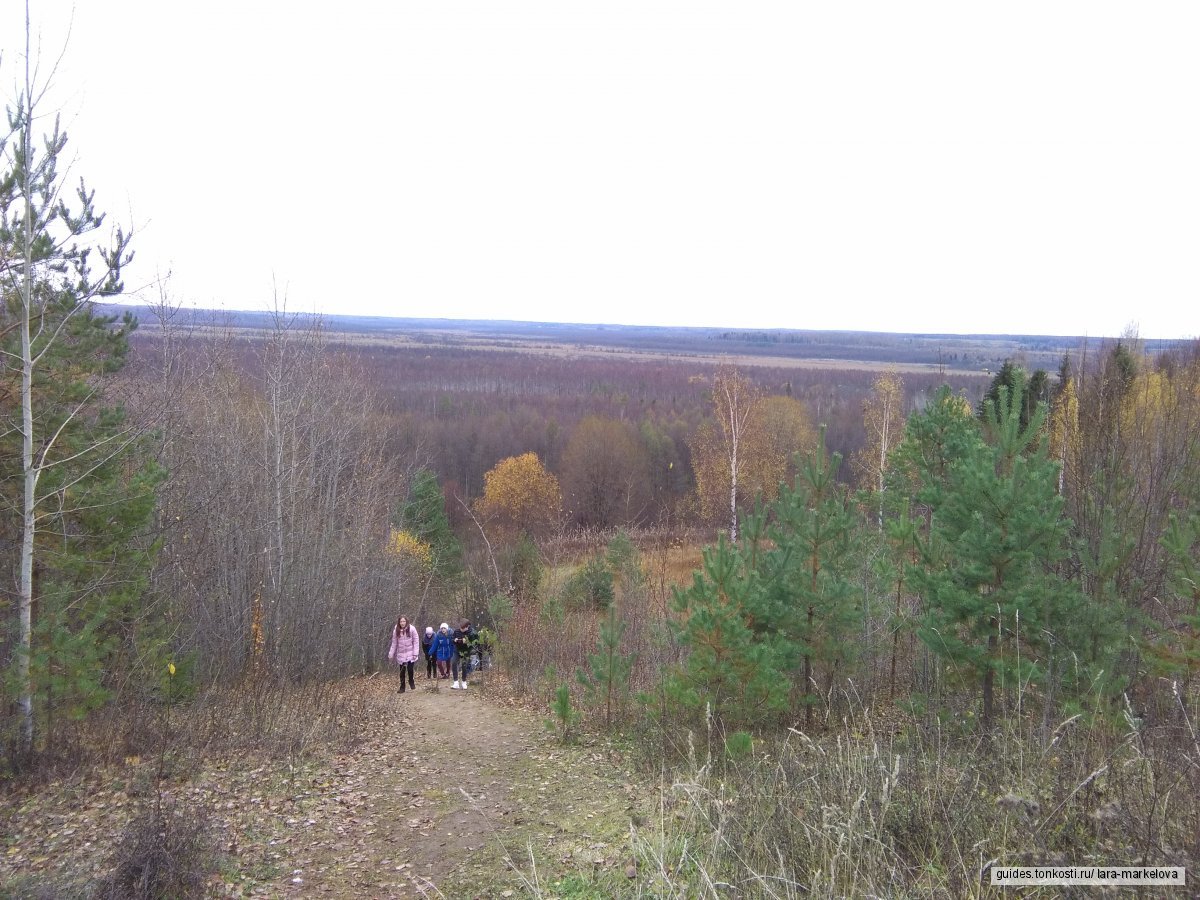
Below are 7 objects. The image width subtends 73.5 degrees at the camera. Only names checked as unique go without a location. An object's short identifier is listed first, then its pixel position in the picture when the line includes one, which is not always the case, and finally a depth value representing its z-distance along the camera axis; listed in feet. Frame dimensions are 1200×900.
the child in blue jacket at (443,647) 49.24
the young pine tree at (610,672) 32.04
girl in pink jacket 44.68
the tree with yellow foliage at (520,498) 146.10
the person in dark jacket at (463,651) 47.91
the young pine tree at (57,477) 25.57
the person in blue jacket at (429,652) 50.16
